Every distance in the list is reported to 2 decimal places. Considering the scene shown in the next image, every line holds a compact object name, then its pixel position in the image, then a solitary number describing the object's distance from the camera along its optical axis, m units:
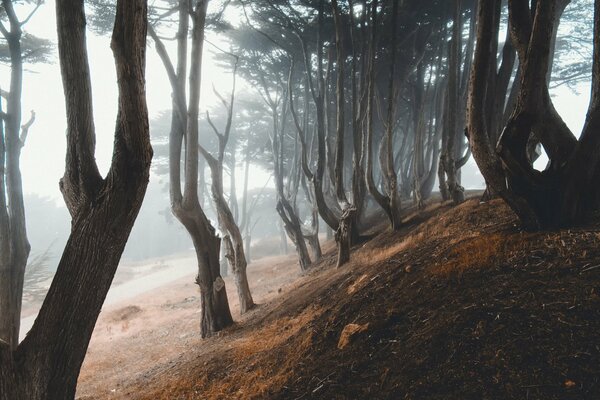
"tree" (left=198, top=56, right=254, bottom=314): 7.69
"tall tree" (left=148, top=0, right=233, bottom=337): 6.02
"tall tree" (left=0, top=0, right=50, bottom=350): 5.50
